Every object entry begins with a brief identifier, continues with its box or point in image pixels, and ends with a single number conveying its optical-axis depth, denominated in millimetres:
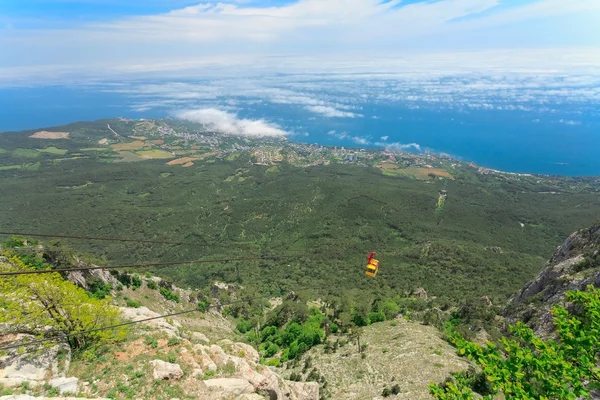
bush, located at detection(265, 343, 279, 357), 35806
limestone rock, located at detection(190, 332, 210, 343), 24477
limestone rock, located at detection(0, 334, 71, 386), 15188
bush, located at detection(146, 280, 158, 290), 42172
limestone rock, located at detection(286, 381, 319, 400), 21592
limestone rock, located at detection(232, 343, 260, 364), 23844
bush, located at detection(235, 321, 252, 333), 44609
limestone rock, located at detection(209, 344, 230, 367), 20047
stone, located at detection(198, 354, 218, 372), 18922
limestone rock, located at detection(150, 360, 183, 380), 17219
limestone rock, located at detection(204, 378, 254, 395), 17172
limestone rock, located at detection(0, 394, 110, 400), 12456
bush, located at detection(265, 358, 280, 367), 32562
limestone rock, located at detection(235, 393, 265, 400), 16500
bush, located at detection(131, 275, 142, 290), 40334
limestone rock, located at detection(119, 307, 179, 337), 22977
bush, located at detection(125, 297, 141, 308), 33169
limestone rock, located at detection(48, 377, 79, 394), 15323
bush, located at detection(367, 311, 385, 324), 41156
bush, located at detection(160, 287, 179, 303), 42569
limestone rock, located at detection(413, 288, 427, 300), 55084
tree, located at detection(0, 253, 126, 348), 17781
